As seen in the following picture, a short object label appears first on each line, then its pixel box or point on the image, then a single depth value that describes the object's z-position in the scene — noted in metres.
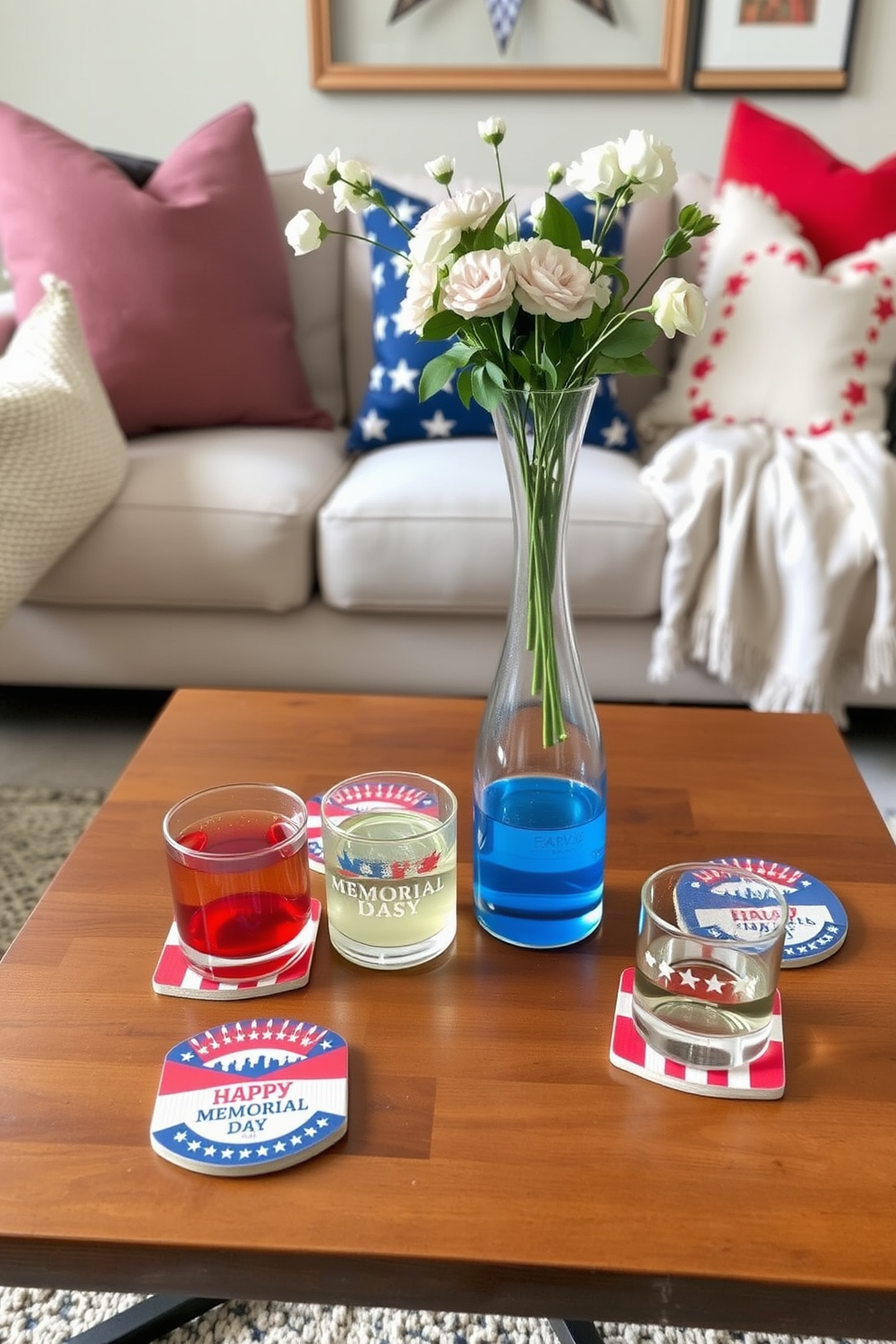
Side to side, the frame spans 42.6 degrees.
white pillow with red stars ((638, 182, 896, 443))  1.96
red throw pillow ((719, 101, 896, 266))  2.08
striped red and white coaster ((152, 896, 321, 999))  0.76
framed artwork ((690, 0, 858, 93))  2.47
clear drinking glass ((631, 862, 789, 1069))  0.68
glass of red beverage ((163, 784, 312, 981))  0.75
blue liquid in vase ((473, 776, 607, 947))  0.79
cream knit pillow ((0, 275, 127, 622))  1.61
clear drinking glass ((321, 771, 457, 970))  0.77
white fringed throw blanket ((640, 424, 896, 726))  1.72
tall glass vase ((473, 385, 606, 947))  0.77
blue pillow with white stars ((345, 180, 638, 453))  2.03
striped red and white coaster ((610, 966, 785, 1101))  0.68
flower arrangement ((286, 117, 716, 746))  0.65
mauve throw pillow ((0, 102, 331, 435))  1.93
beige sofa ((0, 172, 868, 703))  1.74
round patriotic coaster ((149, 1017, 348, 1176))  0.63
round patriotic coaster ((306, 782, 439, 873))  0.85
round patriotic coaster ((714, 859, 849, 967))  0.80
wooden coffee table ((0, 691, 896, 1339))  0.58
